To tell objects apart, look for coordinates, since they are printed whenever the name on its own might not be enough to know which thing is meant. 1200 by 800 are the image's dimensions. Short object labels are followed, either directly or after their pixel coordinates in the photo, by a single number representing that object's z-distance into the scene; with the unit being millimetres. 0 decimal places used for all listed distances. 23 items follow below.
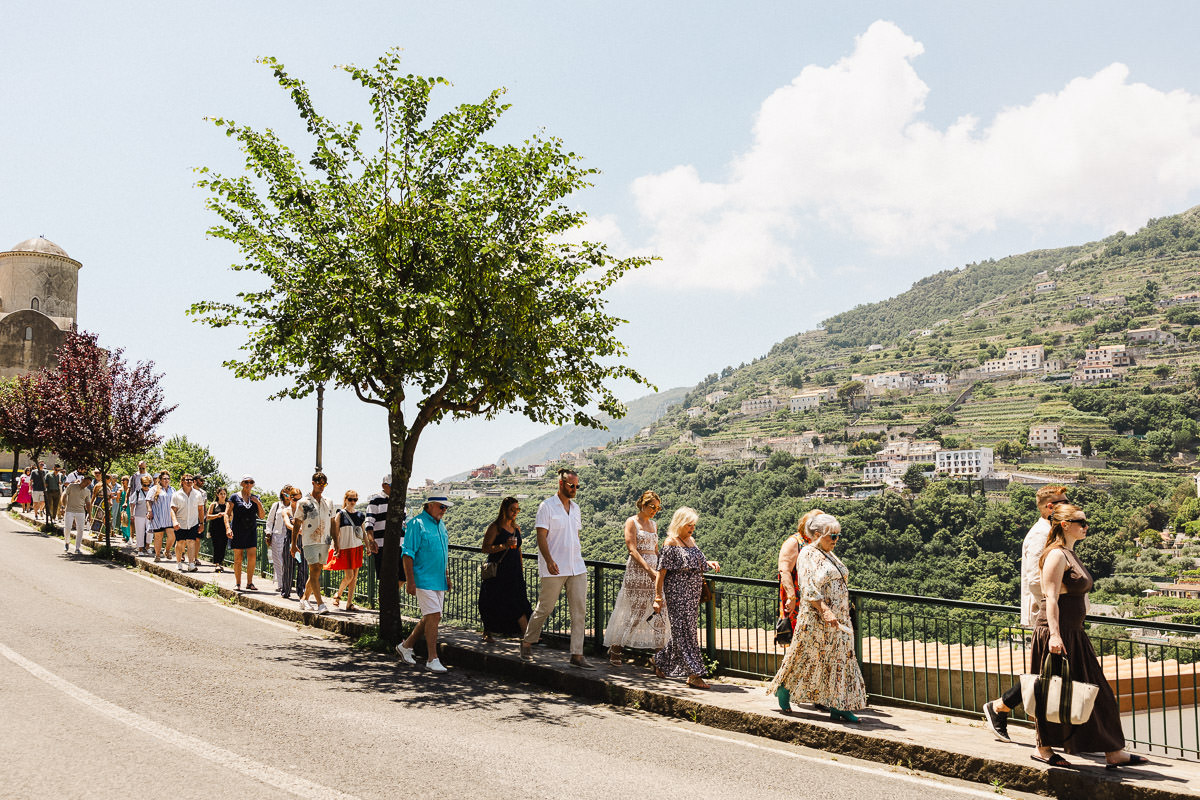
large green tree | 9609
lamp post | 24616
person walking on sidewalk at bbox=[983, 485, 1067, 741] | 6000
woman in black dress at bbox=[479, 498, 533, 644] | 9617
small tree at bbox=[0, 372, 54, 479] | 26261
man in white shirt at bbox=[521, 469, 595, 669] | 8664
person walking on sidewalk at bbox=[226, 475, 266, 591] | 13586
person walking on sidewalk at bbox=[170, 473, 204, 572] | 15633
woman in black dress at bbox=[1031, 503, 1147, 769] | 5438
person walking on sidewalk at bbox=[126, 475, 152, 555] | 18203
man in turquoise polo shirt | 8727
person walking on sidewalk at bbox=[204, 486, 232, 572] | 15562
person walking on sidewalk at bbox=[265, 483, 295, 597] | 13086
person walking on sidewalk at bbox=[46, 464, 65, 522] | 24531
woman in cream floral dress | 6590
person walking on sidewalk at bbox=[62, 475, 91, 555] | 18062
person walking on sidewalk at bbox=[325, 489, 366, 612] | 11984
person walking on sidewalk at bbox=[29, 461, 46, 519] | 28656
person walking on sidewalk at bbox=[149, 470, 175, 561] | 16734
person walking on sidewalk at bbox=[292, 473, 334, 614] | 11641
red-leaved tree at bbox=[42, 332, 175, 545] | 19109
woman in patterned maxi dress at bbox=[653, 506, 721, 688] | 8016
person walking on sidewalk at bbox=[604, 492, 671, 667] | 8406
